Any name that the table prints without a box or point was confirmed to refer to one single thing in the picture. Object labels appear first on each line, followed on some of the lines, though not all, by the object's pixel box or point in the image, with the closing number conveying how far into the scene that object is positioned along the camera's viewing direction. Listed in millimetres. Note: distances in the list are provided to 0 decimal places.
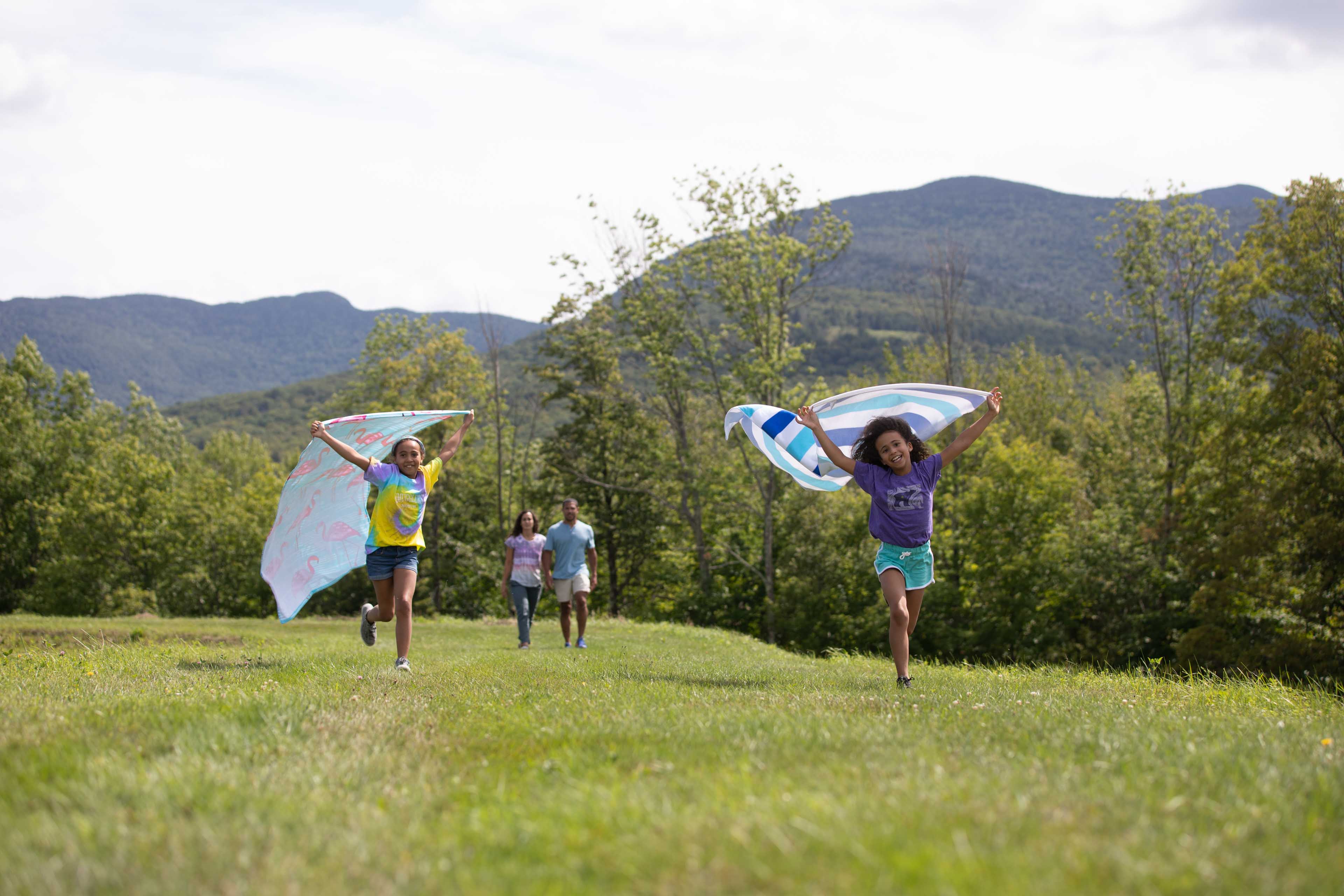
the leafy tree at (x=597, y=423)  49281
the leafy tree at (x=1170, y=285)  38562
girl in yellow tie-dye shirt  10281
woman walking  16562
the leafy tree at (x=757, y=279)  42188
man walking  15984
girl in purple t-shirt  9406
